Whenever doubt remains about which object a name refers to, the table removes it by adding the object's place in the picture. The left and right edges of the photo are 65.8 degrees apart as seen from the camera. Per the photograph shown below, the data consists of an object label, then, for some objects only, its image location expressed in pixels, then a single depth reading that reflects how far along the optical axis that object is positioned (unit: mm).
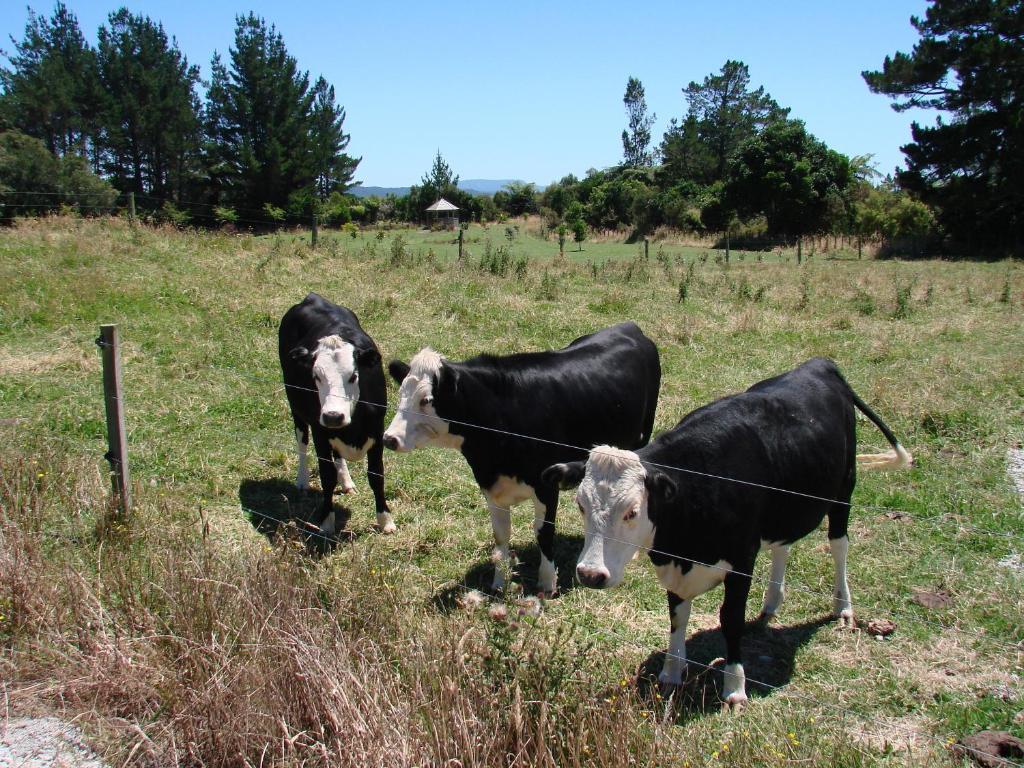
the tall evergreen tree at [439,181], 59875
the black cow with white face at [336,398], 6246
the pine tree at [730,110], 70688
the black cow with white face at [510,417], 5359
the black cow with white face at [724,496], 3752
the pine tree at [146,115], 44250
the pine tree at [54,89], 43344
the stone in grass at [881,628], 4797
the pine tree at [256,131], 43562
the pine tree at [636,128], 87688
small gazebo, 53344
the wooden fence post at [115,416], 5332
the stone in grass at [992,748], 3417
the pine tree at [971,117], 30609
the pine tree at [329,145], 48156
